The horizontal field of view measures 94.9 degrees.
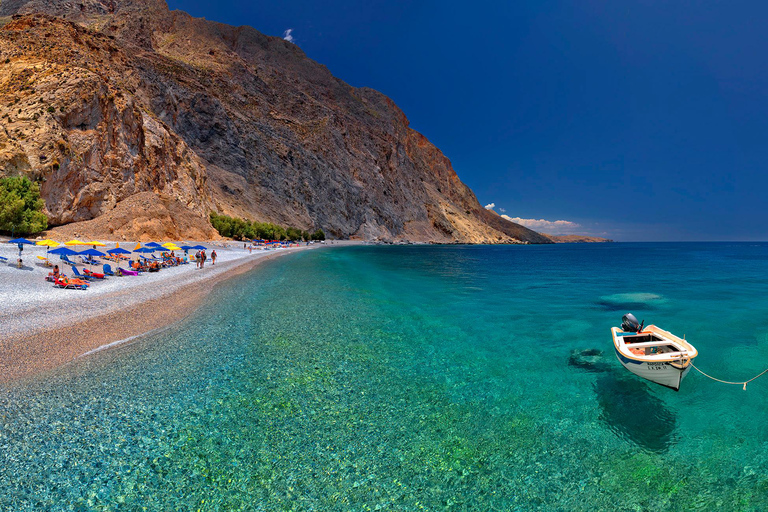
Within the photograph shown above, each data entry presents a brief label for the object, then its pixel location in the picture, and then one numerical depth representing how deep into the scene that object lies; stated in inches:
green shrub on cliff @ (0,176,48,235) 1286.9
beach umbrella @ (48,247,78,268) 961.1
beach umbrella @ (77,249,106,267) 970.4
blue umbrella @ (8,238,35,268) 983.6
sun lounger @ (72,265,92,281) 846.6
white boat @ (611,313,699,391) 331.0
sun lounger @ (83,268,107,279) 886.7
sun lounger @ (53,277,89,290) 752.3
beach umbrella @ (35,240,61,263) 1088.0
